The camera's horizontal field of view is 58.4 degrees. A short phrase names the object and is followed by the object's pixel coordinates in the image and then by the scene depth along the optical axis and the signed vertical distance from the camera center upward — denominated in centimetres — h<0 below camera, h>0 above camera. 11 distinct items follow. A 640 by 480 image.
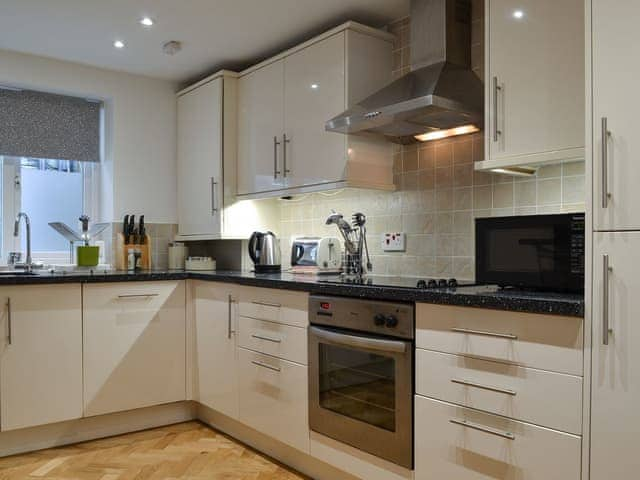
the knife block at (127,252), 376 -9
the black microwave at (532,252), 175 -5
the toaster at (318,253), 323 -9
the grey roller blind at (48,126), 355 +72
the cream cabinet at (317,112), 282 +68
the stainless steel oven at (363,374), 204 -53
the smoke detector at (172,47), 328 +111
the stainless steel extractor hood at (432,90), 233 +62
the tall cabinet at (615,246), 149 -2
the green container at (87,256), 364 -12
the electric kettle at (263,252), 343 -9
